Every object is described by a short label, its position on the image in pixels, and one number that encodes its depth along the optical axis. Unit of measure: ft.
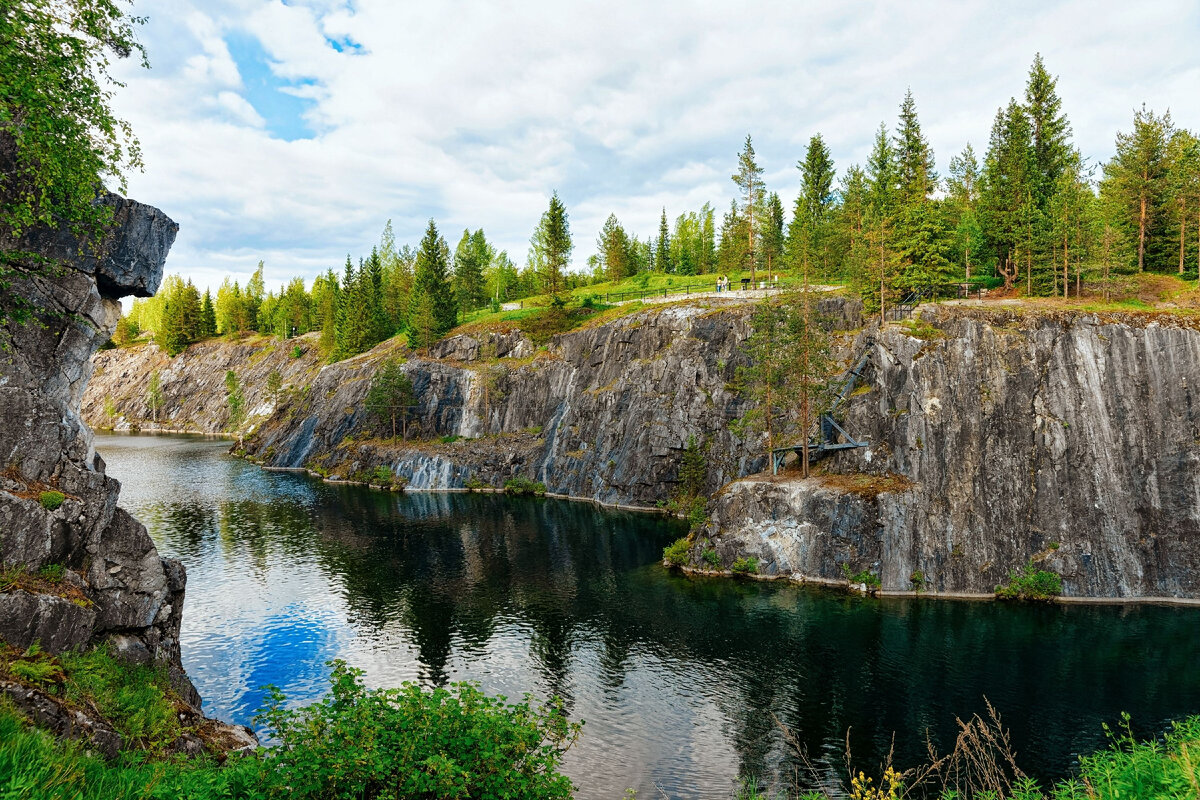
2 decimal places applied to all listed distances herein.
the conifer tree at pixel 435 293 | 303.48
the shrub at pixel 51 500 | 50.62
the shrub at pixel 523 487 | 240.32
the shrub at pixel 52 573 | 48.85
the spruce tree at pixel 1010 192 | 188.03
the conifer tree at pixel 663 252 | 404.77
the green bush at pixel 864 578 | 130.82
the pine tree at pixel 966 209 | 208.85
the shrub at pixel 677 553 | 148.56
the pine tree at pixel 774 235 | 239.71
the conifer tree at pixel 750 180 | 226.38
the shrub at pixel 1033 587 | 123.03
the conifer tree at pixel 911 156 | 195.11
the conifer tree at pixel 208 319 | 518.37
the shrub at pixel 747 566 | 140.46
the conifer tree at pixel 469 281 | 333.62
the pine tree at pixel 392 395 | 274.36
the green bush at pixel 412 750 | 32.58
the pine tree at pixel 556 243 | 300.81
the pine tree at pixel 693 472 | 200.03
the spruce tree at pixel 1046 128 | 199.82
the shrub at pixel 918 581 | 129.39
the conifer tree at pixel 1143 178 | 177.58
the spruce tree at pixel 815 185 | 265.13
